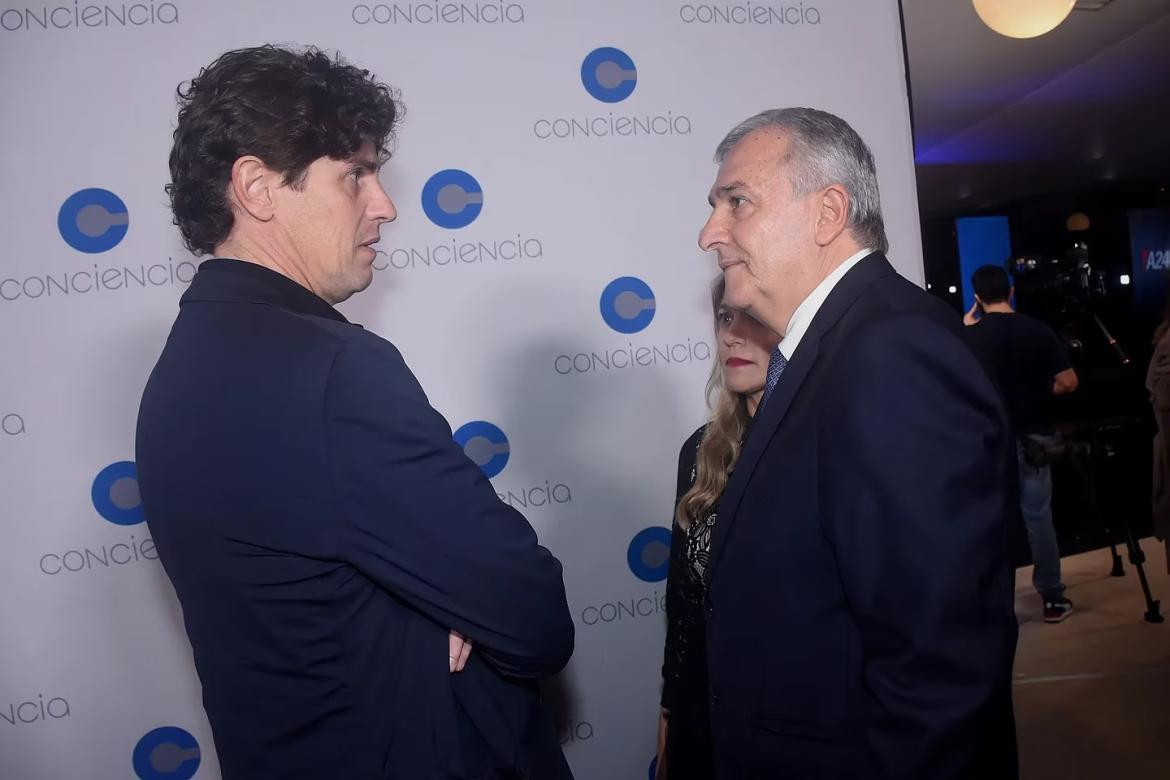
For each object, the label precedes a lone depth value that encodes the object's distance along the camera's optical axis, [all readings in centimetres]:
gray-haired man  92
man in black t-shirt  415
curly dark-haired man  94
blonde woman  161
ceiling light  301
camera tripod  400
